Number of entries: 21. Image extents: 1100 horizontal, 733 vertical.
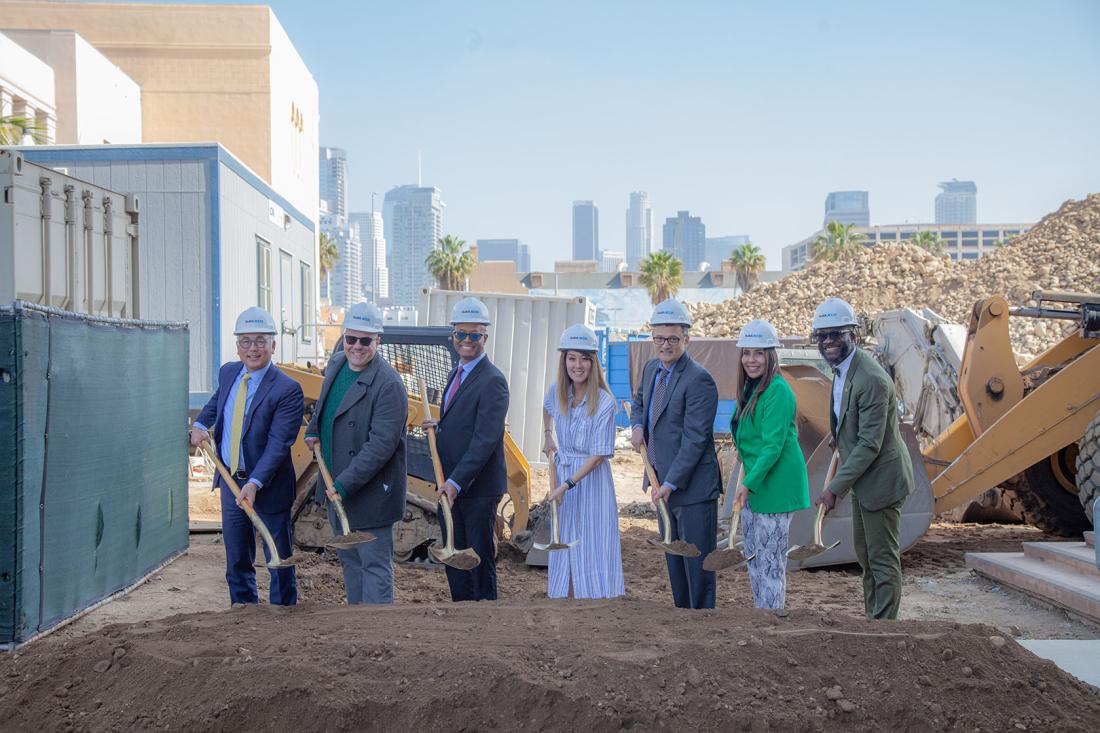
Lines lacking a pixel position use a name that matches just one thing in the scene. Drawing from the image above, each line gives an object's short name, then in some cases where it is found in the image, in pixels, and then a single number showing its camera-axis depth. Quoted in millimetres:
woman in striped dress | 5750
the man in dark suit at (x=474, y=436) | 5945
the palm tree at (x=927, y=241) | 80312
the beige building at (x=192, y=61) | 31234
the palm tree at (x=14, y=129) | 18000
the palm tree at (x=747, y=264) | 74125
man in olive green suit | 5699
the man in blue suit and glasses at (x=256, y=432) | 5910
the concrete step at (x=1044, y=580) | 6832
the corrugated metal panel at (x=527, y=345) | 15031
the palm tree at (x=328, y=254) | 63656
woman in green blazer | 5508
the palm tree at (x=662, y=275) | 69125
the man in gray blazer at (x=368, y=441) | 5664
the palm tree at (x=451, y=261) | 71875
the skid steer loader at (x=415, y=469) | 8688
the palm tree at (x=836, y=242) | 68688
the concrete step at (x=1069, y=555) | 7320
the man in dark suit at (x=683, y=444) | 5617
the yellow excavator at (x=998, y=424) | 8773
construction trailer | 13492
